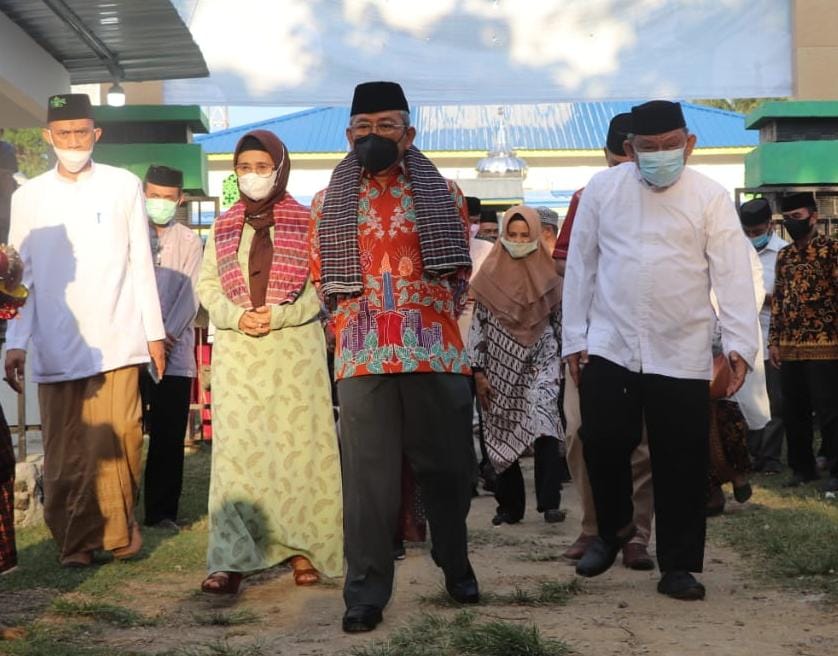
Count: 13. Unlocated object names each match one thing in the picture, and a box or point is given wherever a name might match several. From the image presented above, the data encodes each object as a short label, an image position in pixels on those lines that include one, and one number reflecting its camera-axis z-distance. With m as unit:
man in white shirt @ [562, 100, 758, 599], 6.04
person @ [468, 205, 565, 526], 8.52
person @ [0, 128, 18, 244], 9.72
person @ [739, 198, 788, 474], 11.20
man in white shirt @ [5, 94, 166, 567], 7.16
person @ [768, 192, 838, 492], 9.71
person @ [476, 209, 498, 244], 12.57
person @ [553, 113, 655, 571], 7.10
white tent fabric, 14.84
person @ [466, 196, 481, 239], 12.20
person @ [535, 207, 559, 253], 9.78
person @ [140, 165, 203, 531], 8.69
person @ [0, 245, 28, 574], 5.13
